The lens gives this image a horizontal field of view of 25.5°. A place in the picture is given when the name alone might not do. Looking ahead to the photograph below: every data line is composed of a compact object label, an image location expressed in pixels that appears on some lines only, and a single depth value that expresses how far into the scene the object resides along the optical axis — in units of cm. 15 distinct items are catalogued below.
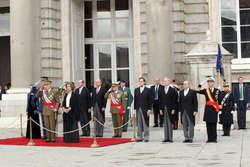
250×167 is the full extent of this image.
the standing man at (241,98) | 1780
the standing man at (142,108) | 1404
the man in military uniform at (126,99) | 1720
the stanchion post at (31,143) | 1354
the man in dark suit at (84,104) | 1573
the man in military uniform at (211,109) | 1344
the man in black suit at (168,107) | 1376
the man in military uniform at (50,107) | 1428
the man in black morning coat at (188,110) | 1356
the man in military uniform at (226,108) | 1527
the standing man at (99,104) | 1602
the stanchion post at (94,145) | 1270
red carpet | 1341
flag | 1647
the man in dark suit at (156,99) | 1852
